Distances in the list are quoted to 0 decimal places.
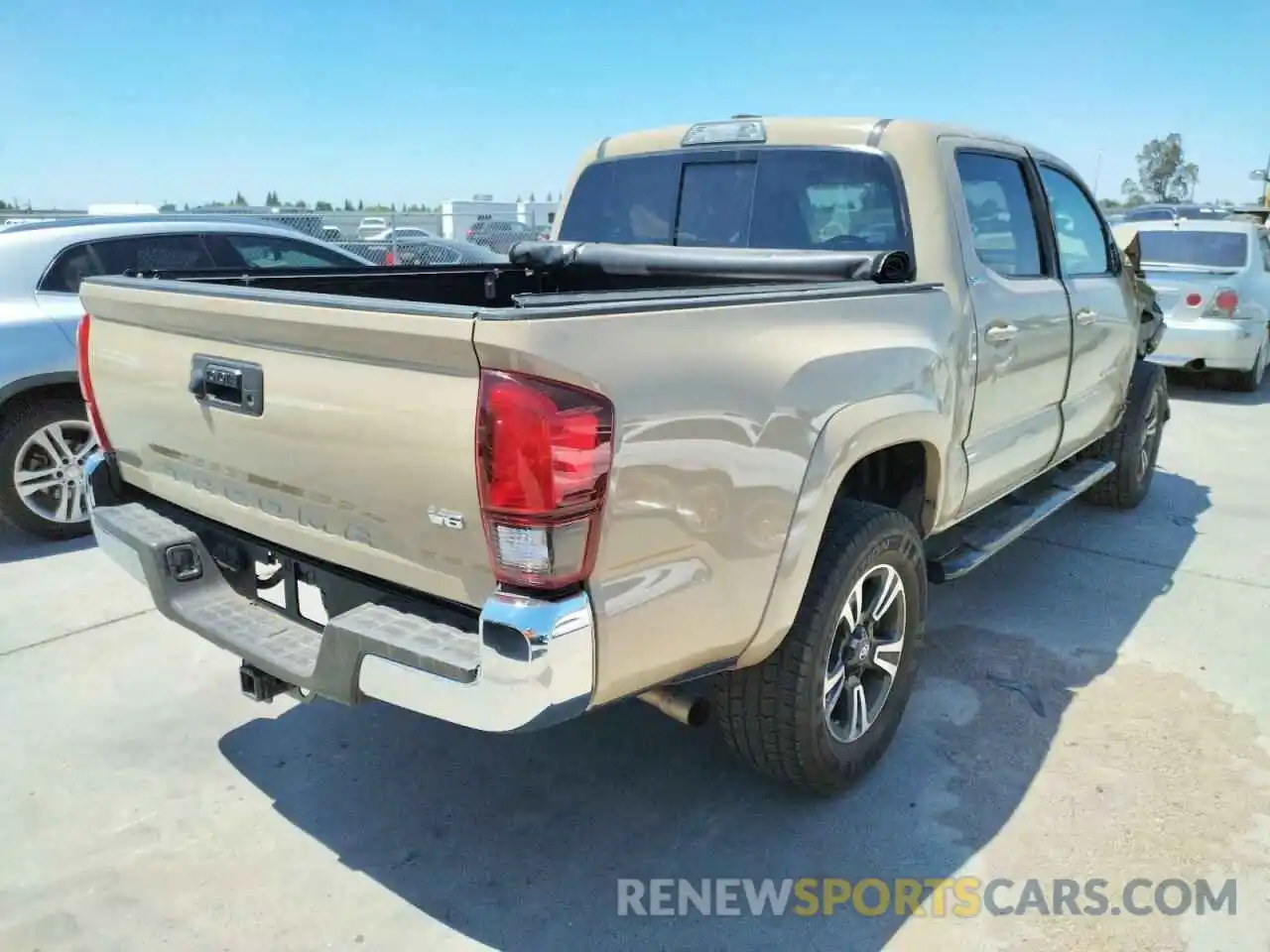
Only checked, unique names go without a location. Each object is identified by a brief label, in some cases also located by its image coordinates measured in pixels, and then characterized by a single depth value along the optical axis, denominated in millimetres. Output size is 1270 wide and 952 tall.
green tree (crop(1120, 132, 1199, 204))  74719
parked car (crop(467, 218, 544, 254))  19938
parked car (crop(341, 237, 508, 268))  15967
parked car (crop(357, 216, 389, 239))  19105
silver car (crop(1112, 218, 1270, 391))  9195
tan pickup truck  1967
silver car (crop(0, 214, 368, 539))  4988
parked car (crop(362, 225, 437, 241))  17484
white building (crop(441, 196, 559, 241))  23000
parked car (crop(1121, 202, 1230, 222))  19127
